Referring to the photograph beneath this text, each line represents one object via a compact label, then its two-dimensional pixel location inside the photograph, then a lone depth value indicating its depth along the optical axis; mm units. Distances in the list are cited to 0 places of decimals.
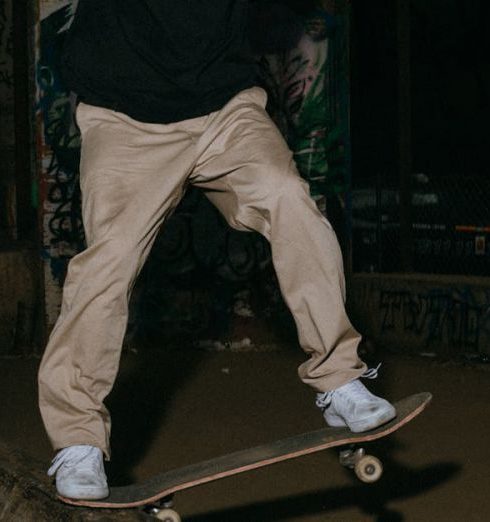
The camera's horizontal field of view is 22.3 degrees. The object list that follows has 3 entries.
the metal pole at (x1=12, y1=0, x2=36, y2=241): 10680
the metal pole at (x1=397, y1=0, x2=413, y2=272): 10312
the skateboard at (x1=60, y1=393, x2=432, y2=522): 4301
